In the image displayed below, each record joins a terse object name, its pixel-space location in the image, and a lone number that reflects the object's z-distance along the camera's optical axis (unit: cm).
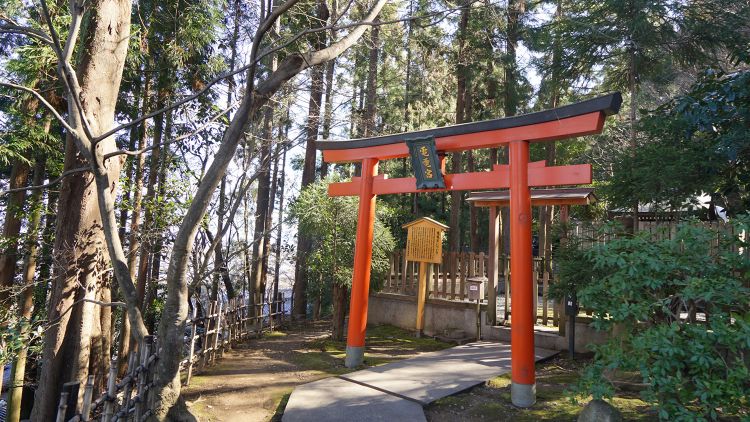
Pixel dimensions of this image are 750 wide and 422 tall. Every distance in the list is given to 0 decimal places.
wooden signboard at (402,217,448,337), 934
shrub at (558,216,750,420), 335
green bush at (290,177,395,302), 912
